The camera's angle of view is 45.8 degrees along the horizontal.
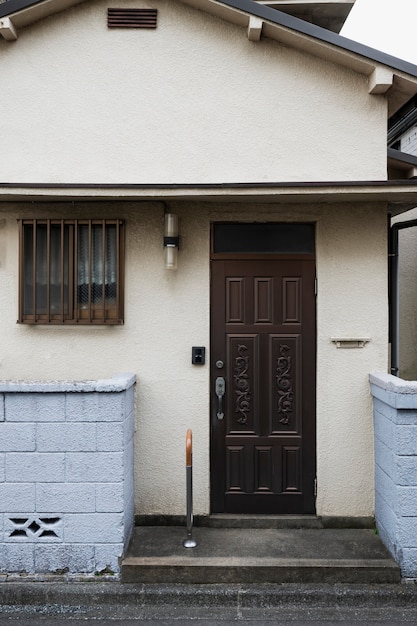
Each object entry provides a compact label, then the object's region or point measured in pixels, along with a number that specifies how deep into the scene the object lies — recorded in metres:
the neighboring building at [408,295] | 7.09
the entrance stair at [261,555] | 4.15
